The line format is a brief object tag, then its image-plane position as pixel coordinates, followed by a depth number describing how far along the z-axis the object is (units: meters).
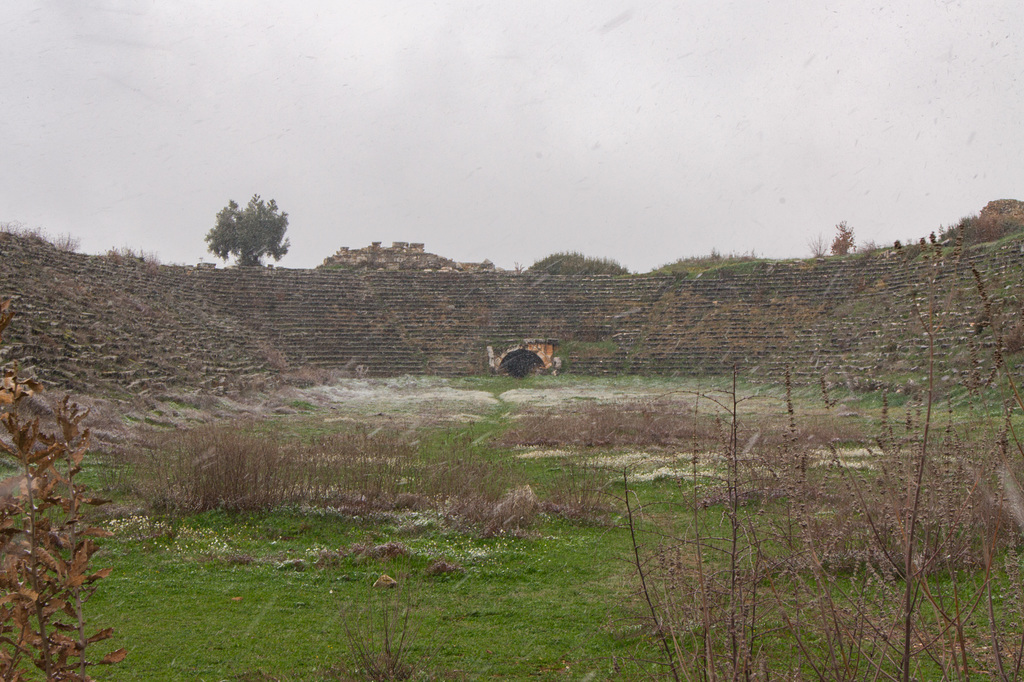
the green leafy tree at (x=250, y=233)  48.69
